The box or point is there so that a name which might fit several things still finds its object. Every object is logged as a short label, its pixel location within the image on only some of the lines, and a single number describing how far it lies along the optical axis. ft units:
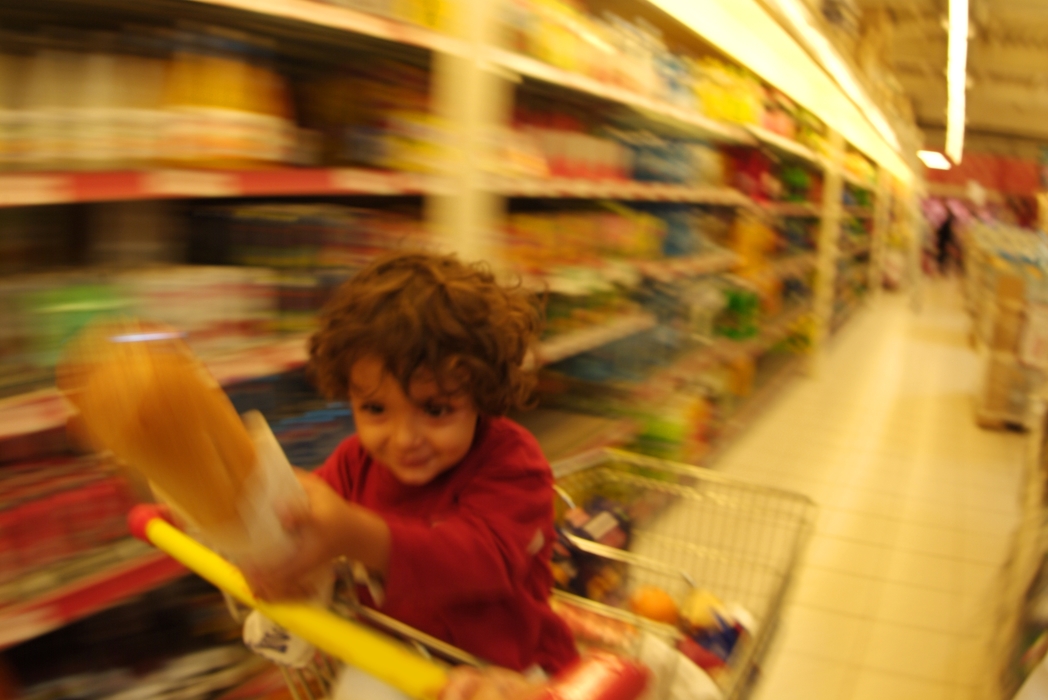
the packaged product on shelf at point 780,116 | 15.09
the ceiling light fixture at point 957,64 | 17.80
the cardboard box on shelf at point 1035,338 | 16.67
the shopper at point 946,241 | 60.21
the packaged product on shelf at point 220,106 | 4.79
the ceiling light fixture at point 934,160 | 67.05
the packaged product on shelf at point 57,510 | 4.19
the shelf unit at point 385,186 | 4.03
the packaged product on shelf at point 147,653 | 4.83
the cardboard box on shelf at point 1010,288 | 18.23
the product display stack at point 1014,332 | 16.81
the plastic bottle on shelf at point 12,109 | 4.09
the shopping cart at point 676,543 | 4.72
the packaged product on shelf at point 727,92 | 11.94
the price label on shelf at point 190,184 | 4.43
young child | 3.33
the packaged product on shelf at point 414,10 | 5.38
